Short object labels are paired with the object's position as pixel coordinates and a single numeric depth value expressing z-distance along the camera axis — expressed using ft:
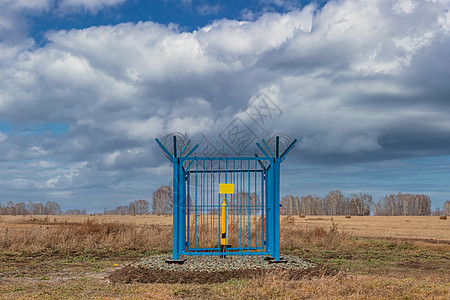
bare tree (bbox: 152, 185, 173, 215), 236.43
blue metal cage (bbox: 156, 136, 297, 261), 39.70
